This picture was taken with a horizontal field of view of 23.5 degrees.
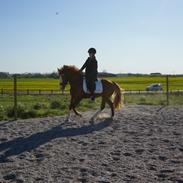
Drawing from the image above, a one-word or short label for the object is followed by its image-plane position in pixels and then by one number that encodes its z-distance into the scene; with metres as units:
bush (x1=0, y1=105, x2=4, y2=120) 13.14
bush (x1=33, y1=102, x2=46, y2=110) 16.50
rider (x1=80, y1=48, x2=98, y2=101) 11.70
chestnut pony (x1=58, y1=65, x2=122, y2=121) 12.10
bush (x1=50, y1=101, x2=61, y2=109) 16.78
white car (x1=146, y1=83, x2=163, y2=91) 57.08
